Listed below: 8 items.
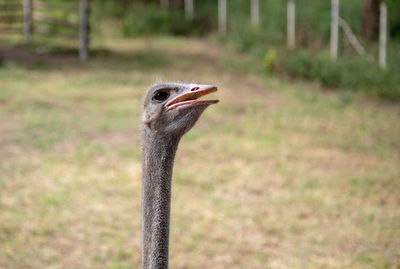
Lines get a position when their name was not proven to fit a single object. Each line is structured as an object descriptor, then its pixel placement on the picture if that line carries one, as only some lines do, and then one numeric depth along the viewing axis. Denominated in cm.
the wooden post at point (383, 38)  1173
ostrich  262
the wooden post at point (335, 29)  1287
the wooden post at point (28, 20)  1617
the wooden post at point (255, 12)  1676
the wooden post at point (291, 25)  1455
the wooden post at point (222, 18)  1831
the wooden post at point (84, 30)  1494
